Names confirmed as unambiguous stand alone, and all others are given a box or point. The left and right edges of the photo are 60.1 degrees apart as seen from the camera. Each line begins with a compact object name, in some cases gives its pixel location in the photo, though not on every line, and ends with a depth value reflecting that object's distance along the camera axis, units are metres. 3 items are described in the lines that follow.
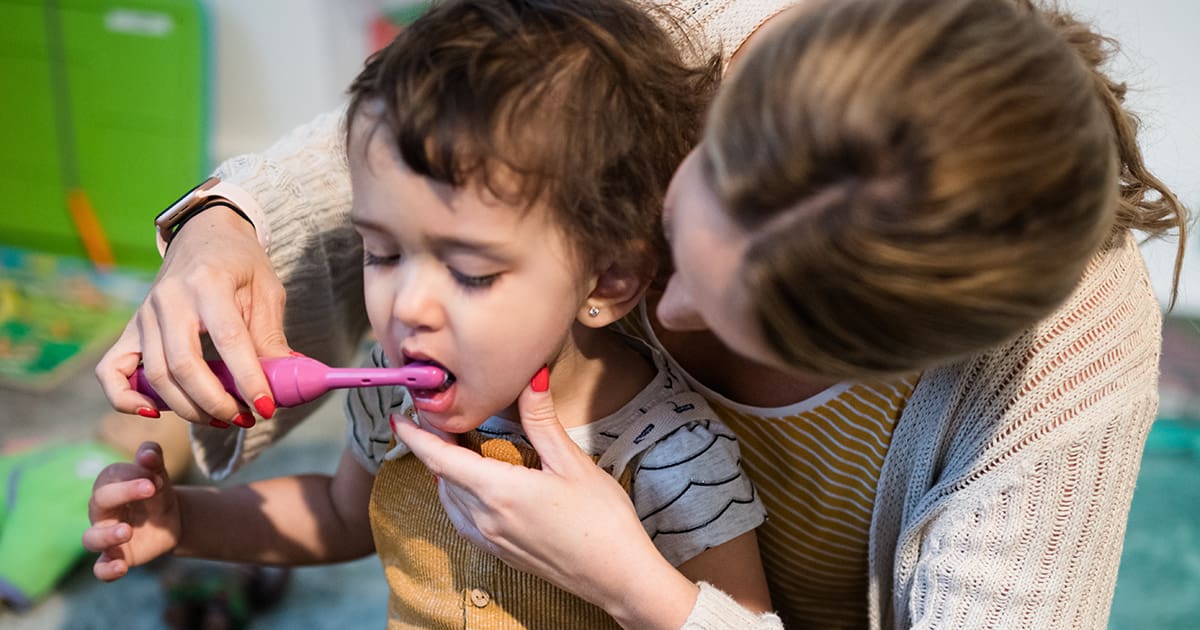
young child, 0.66
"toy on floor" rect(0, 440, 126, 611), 1.44
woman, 0.50
